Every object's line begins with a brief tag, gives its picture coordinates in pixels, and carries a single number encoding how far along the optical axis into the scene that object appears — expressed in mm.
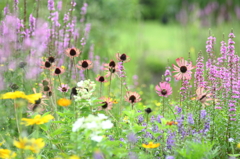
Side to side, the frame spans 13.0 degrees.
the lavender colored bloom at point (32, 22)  6419
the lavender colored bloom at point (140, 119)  5697
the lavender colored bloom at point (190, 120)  5361
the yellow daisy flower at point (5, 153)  5125
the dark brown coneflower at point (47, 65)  5731
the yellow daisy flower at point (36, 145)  5013
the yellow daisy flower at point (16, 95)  5209
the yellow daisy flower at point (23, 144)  4989
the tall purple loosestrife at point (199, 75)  5735
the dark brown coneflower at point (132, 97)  5654
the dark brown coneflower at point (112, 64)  5784
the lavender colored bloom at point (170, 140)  5427
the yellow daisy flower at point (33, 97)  5197
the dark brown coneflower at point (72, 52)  5794
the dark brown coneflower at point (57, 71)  5789
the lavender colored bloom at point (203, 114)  5415
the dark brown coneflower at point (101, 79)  5843
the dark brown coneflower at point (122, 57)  5813
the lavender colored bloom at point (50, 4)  6467
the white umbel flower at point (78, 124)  5131
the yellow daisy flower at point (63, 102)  5245
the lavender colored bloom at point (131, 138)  5129
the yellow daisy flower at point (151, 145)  5237
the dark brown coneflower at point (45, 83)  5778
